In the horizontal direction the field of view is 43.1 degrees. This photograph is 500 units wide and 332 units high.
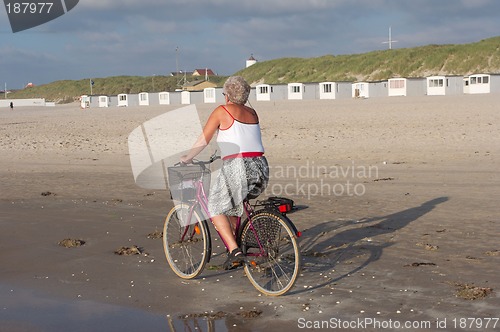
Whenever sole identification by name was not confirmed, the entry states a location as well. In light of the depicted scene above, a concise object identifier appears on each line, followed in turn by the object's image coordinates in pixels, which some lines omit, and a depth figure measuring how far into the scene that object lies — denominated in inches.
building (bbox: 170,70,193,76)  7292.3
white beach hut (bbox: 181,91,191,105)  3875.5
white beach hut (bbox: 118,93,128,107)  4185.5
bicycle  229.5
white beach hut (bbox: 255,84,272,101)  3412.9
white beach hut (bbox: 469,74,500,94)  2691.9
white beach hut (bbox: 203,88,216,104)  3754.7
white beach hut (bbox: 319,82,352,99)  3154.5
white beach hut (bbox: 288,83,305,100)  3297.2
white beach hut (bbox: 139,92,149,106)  4089.6
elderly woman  233.3
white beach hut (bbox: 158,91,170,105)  4005.9
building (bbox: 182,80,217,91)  4921.3
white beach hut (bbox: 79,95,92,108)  3854.6
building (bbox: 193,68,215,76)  6997.1
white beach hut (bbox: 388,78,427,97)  2974.9
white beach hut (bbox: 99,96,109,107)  4298.7
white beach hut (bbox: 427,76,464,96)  2886.3
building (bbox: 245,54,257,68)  5670.8
